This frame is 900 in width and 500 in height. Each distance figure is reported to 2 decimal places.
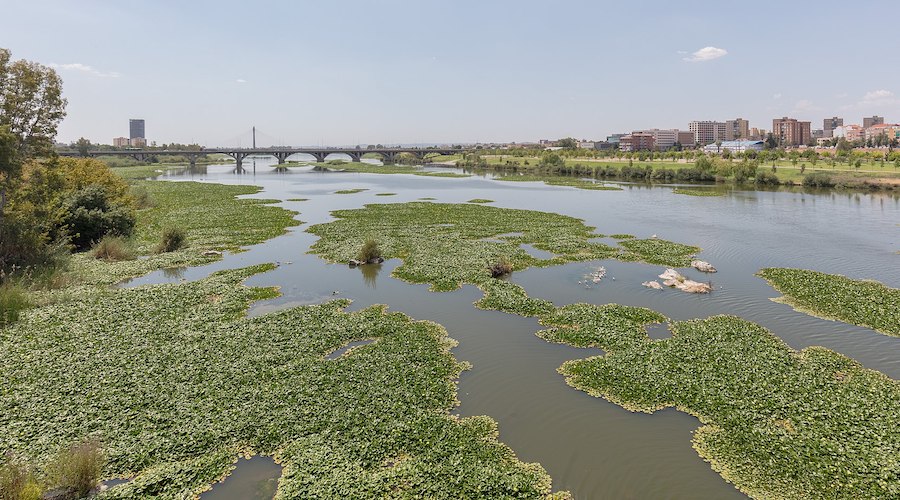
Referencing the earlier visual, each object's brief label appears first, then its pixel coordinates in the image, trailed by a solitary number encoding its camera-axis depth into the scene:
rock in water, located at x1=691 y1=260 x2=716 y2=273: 30.88
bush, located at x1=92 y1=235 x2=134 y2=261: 33.28
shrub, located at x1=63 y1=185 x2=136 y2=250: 35.88
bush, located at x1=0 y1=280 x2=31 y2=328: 20.51
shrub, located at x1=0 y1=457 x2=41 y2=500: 9.99
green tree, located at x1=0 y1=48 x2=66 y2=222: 24.81
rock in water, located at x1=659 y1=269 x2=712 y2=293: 26.58
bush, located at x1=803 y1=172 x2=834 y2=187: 81.44
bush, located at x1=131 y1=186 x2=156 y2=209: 56.69
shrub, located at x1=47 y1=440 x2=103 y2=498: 11.02
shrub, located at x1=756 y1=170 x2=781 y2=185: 87.88
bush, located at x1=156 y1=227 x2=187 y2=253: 36.34
